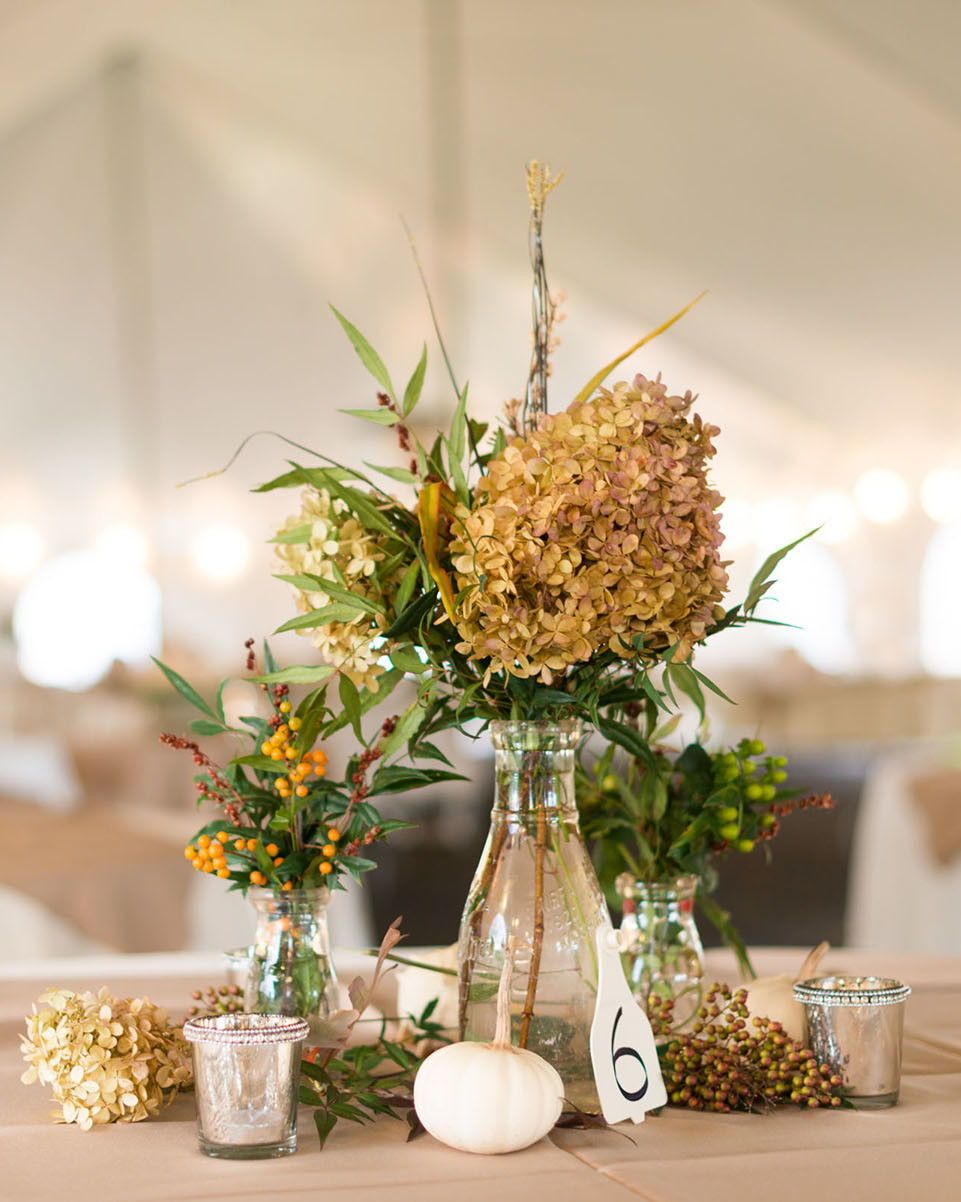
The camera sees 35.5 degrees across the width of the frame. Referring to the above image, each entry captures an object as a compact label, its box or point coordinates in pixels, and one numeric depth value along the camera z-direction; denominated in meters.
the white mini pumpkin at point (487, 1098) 0.81
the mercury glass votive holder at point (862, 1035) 0.90
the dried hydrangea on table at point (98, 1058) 0.86
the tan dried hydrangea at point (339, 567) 0.97
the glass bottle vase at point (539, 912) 0.92
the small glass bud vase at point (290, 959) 0.97
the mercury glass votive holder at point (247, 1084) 0.79
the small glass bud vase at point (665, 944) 1.13
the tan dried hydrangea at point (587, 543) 0.87
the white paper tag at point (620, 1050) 0.86
